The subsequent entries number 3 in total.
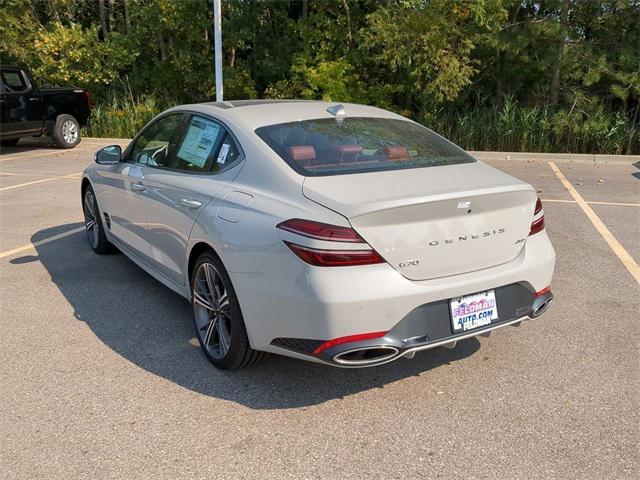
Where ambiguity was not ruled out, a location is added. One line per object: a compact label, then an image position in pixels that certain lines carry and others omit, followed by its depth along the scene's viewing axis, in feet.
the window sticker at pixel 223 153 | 12.02
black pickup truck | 40.88
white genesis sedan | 9.23
